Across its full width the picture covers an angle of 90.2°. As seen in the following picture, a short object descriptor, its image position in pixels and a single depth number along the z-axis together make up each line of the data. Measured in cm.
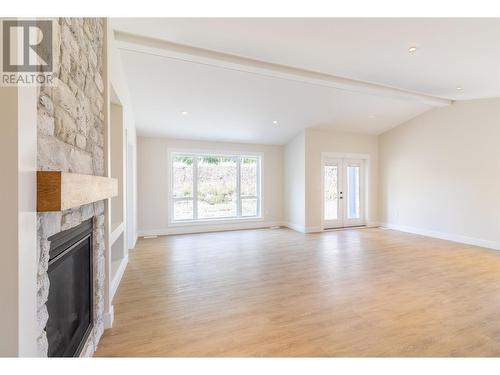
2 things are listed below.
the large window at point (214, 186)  677
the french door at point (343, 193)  716
